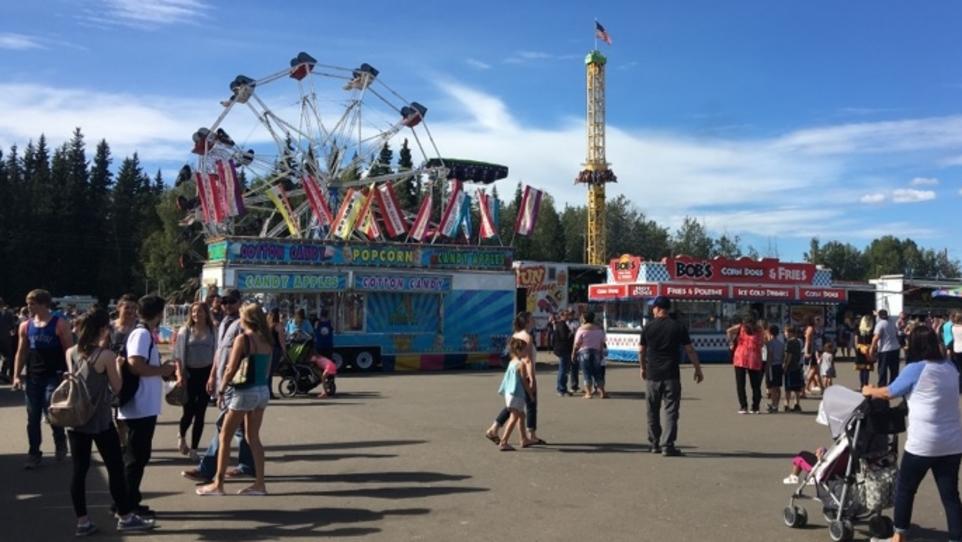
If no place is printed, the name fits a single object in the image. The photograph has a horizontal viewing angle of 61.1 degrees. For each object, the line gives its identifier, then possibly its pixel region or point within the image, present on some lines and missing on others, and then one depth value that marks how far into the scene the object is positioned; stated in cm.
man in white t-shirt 667
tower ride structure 7181
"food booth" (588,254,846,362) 3067
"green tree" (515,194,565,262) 8106
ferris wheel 2711
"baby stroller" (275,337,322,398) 1673
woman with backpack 625
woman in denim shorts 740
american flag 6938
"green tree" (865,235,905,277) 11856
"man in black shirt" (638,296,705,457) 991
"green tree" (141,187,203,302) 6406
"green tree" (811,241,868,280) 10608
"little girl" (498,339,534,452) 1020
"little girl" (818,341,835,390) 1833
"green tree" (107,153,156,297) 7438
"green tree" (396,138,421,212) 6952
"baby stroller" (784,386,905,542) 616
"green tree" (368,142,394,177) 6715
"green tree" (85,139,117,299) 7431
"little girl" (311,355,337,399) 1638
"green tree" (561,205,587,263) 8562
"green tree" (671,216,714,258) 8462
